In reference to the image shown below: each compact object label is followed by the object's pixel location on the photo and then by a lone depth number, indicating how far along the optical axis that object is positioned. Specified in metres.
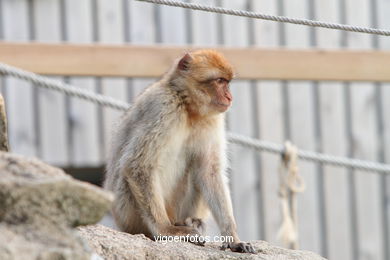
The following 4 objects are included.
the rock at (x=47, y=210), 5.08
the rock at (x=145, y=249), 7.06
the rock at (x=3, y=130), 6.65
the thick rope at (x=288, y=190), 11.67
